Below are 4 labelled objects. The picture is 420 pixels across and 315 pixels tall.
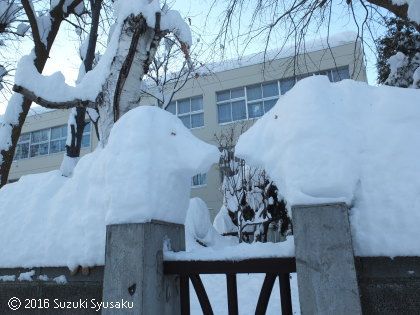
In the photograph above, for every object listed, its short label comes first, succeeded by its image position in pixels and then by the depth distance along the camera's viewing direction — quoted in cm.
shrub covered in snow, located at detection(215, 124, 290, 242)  1055
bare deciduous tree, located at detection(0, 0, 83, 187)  673
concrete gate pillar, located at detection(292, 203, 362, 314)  191
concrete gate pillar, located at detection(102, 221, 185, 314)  237
